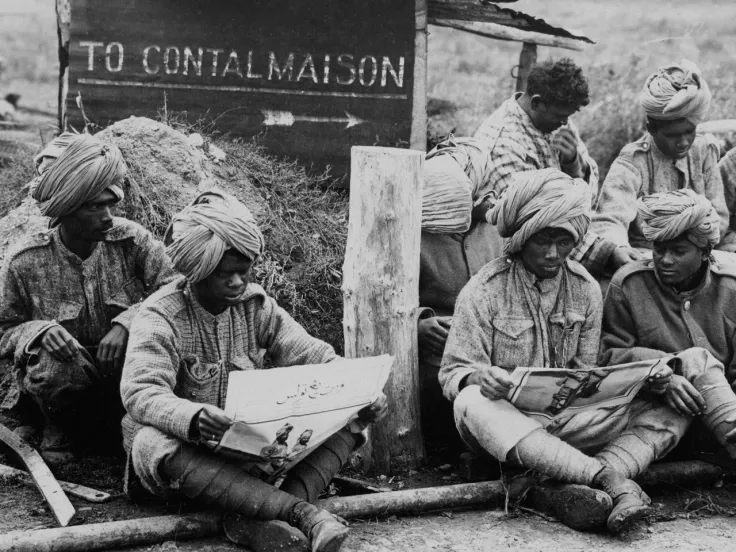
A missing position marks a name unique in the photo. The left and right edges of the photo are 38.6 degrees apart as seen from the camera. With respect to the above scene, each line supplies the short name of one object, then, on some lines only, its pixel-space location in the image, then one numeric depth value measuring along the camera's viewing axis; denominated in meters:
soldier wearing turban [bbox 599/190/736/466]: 4.95
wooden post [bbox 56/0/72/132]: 7.41
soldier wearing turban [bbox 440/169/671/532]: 4.41
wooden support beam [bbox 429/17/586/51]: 7.93
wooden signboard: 7.34
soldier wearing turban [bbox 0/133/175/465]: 4.64
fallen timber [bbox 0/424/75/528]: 4.20
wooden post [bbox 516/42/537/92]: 8.30
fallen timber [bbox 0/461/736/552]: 3.86
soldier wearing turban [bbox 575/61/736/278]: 5.98
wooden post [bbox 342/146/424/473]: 4.93
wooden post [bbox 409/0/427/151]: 7.73
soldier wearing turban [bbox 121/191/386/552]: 3.93
